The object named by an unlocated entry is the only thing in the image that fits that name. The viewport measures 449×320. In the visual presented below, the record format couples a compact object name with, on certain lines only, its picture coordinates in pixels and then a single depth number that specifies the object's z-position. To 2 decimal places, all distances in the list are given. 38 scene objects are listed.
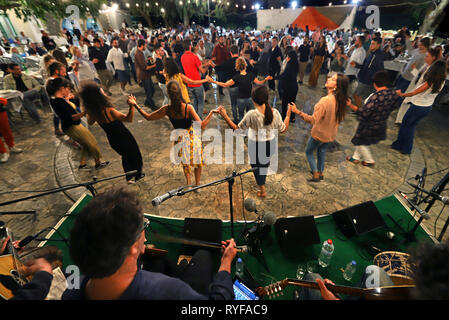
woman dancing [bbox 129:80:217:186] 3.27
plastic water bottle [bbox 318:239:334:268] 2.27
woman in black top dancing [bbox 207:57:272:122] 5.14
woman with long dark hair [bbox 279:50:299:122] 5.41
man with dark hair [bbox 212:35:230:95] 8.21
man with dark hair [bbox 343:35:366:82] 6.65
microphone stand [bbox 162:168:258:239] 1.85
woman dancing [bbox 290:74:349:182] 3.36
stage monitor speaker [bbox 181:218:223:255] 2.44
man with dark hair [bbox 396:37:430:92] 5.59
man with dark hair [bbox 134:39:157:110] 7.01
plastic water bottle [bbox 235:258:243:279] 2.23
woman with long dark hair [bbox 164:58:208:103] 5.15
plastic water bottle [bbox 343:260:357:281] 2.19
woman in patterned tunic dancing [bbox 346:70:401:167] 3.83
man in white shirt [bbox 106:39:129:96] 7.88
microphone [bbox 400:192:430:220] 2.04
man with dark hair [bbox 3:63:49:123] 6.32
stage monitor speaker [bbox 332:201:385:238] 2.57
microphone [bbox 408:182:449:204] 1.88
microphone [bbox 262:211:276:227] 2.30
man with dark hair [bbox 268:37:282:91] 7.61
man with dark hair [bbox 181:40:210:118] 6.01
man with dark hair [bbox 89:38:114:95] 7.74
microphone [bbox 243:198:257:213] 2.31
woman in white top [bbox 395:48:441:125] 4.59
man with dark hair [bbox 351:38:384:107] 6.02
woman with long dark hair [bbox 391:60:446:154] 3.99
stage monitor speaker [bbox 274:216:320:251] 2.41
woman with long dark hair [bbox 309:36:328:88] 8.27
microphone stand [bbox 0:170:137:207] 1.80
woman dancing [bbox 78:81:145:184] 3.31
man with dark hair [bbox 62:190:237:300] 1.10
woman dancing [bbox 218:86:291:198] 3.18
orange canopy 14.13
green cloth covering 2.29
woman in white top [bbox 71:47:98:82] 6.63
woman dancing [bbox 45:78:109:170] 3.80
